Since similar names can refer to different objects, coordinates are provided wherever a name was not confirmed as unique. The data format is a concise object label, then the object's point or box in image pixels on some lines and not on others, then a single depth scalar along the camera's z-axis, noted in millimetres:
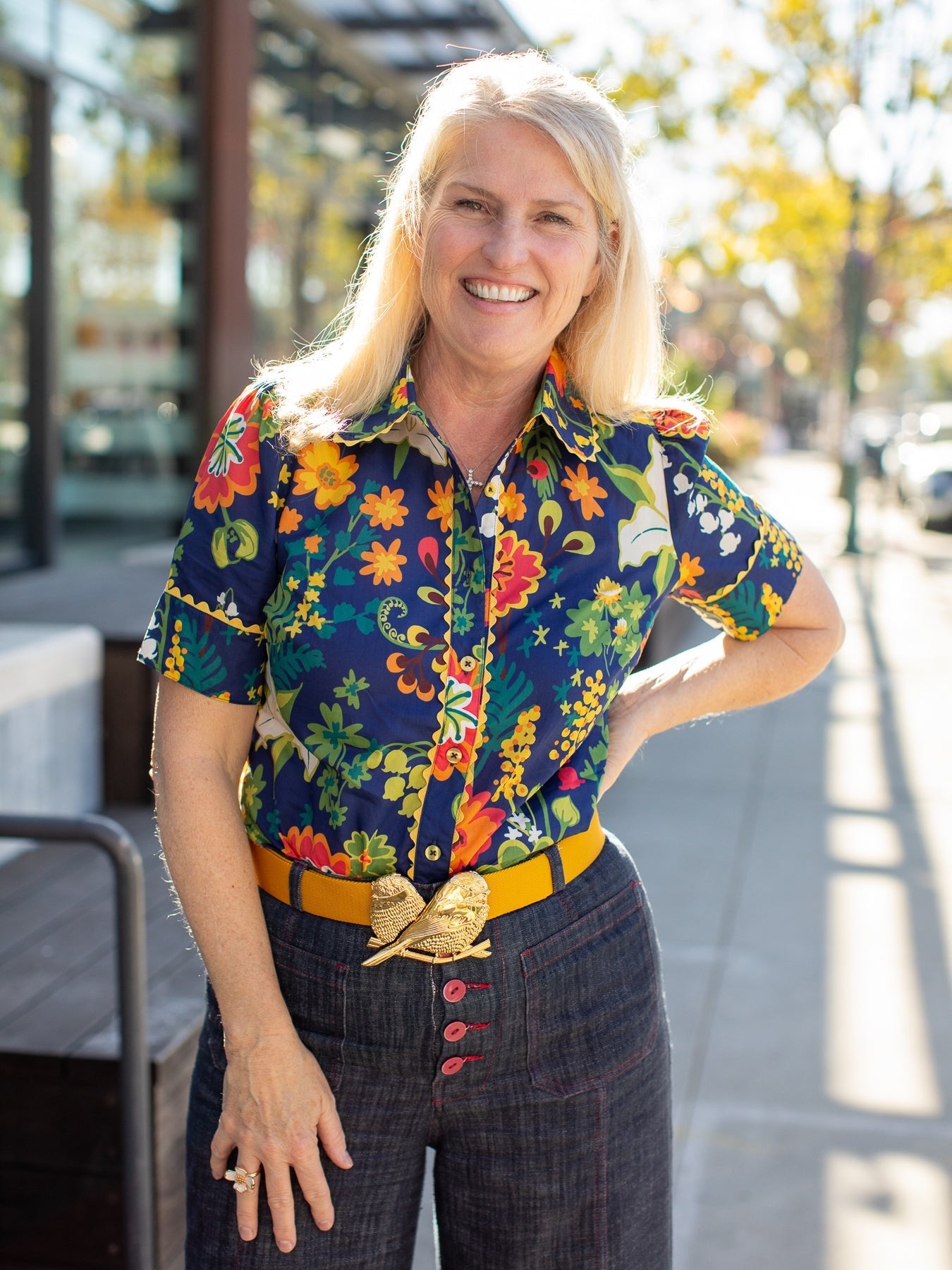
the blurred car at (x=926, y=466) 19031
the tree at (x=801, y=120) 17516
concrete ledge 4293
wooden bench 2797
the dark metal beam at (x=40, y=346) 7598
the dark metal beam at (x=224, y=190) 8805
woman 1615
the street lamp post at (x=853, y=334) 16031
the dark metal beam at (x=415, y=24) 11219
